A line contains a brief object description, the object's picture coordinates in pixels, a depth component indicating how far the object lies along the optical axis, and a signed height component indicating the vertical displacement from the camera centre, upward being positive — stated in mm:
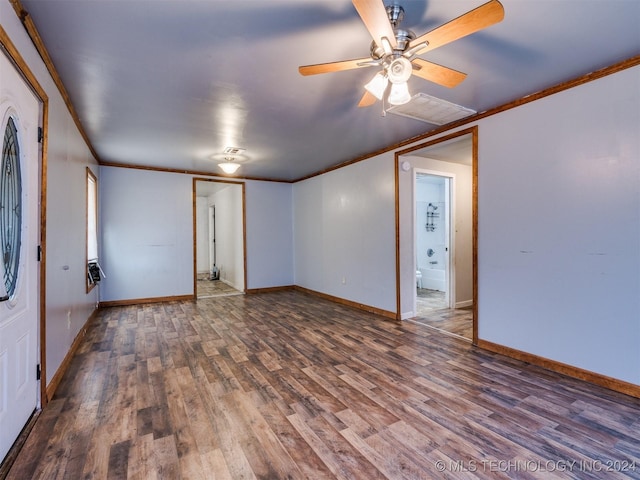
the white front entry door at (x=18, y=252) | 1603 -57
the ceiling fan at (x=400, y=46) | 1391 +1037
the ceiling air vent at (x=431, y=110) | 2818 +1295
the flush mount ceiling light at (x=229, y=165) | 4934 +1235
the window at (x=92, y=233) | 4258 +142
